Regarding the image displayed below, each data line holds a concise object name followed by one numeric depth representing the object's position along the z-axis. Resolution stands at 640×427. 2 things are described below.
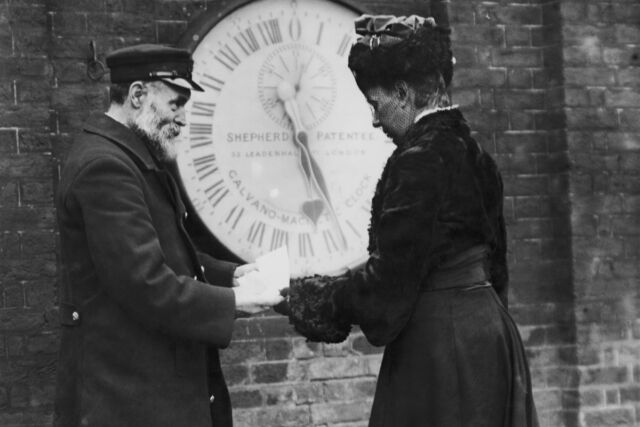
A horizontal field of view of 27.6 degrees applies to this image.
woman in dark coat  3.71
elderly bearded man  3.70
